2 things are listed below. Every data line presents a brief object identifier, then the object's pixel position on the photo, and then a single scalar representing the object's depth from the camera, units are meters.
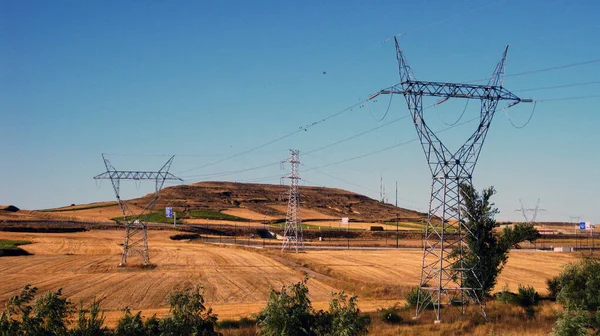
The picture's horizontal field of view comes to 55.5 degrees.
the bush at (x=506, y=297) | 37.72
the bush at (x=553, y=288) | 41.56
